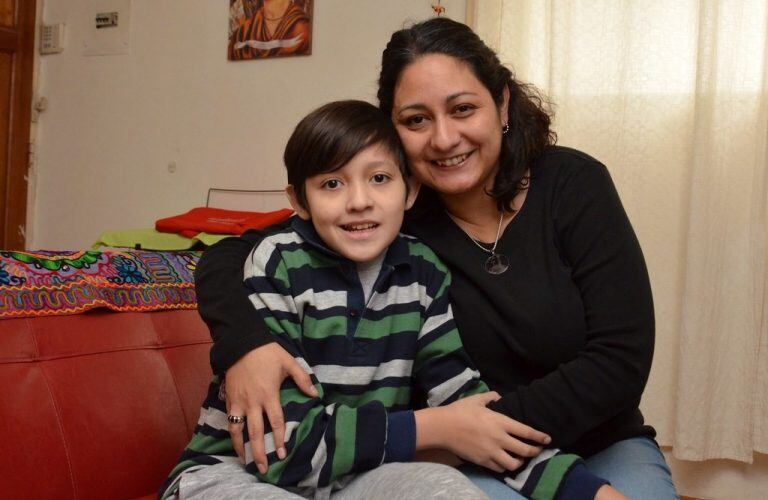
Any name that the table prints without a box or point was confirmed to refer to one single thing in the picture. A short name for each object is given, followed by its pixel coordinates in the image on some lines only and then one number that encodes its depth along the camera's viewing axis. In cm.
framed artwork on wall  307
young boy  102
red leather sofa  118
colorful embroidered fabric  131
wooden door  370
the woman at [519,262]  113
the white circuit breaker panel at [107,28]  351
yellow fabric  252
